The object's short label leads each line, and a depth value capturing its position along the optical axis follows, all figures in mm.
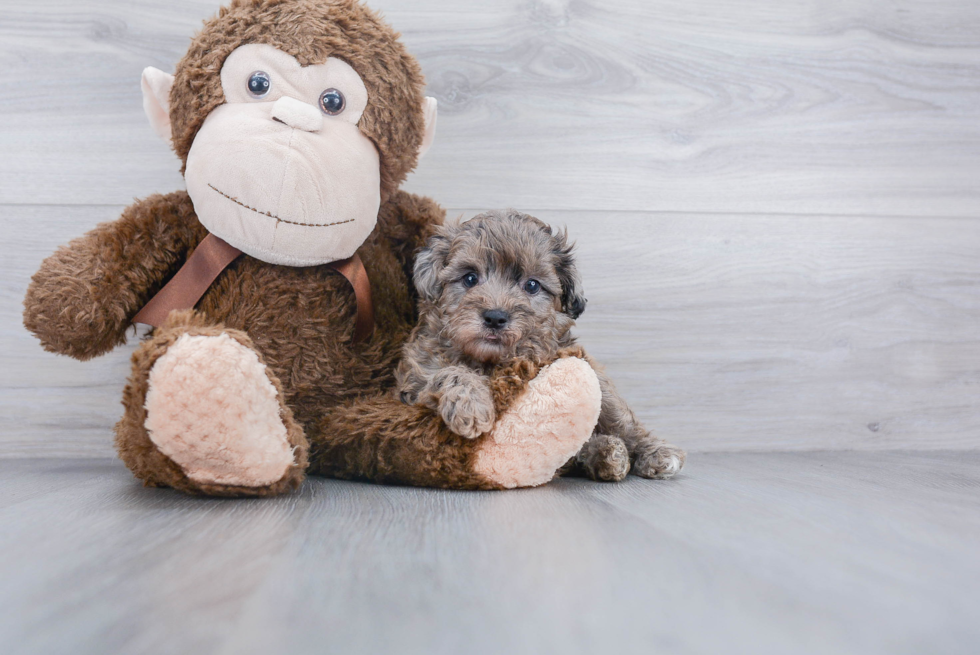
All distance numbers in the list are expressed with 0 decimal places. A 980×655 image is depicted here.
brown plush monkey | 1073
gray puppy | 1246
